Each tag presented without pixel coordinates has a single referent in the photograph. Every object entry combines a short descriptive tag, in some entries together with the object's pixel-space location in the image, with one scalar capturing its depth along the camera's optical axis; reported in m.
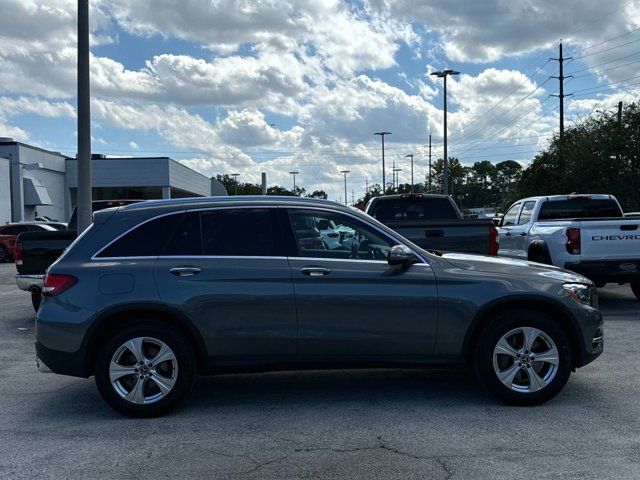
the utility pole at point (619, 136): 30.73
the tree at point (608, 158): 30.75
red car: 25.35
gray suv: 5.29
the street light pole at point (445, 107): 40.27
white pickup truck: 10.23
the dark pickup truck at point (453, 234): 9.07
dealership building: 44.19
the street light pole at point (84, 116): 12.86
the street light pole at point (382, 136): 75.50
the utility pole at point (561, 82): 44.44
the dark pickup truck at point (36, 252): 9.66
